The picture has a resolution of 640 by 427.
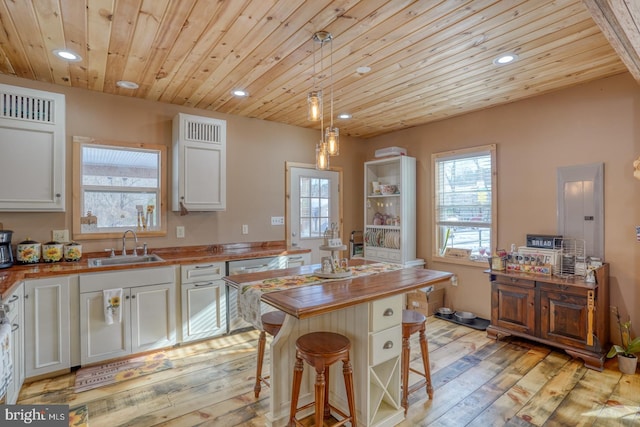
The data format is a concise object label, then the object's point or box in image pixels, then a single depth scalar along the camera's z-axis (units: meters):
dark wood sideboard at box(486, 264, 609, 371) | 2.77
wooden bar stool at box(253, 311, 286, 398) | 2.13
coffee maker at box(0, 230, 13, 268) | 2.64
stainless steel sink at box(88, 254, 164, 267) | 3.10
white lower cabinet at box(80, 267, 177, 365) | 2.76
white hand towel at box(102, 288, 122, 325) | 2.79
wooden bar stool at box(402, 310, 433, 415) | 2.20
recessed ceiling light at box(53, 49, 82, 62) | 2.42
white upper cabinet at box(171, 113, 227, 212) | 3.44
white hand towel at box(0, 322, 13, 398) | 1.65
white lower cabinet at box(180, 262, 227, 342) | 3.24
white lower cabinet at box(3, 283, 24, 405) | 2.10
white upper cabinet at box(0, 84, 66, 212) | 2.65
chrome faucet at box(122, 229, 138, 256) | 3.33
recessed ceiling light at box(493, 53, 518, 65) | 2.50
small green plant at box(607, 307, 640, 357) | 2.65
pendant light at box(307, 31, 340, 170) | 2.00
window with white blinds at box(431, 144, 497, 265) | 3.90
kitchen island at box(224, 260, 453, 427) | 1.89
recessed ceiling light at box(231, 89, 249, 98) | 3.25
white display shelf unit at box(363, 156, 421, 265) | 4.43
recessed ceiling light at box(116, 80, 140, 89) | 3.04
